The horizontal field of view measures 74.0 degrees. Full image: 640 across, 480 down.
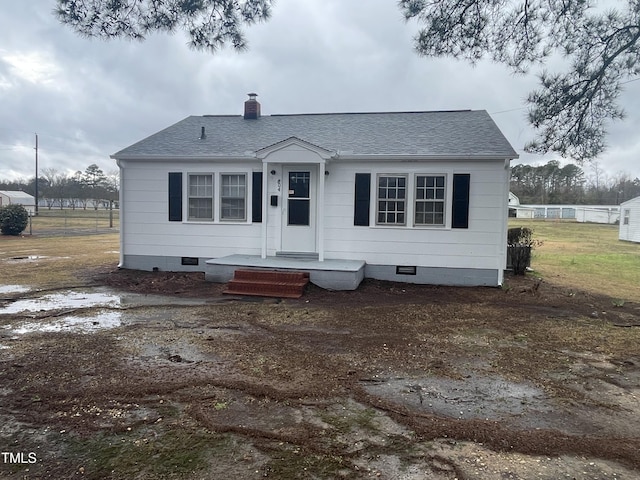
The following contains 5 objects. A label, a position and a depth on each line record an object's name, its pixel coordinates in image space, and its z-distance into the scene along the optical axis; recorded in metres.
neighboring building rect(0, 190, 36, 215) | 52.17
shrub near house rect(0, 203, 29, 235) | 19.79
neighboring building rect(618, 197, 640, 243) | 22.41
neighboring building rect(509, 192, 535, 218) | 47.34
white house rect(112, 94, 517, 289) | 8.95
